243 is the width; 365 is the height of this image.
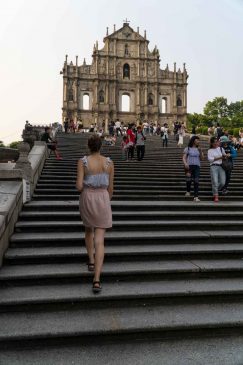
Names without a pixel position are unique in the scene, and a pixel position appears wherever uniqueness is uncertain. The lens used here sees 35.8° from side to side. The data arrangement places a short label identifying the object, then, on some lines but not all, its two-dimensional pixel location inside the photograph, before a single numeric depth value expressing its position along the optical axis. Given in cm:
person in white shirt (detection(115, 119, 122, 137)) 3321
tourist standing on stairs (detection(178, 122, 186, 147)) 2254
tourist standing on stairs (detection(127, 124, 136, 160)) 1435
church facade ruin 6319
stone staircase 372
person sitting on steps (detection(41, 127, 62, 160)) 1413
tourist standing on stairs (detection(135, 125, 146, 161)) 1403
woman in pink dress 443
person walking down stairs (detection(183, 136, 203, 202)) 913
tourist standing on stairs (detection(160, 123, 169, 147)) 2192
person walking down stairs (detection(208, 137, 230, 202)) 918
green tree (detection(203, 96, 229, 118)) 8200
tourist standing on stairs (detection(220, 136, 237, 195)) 942
